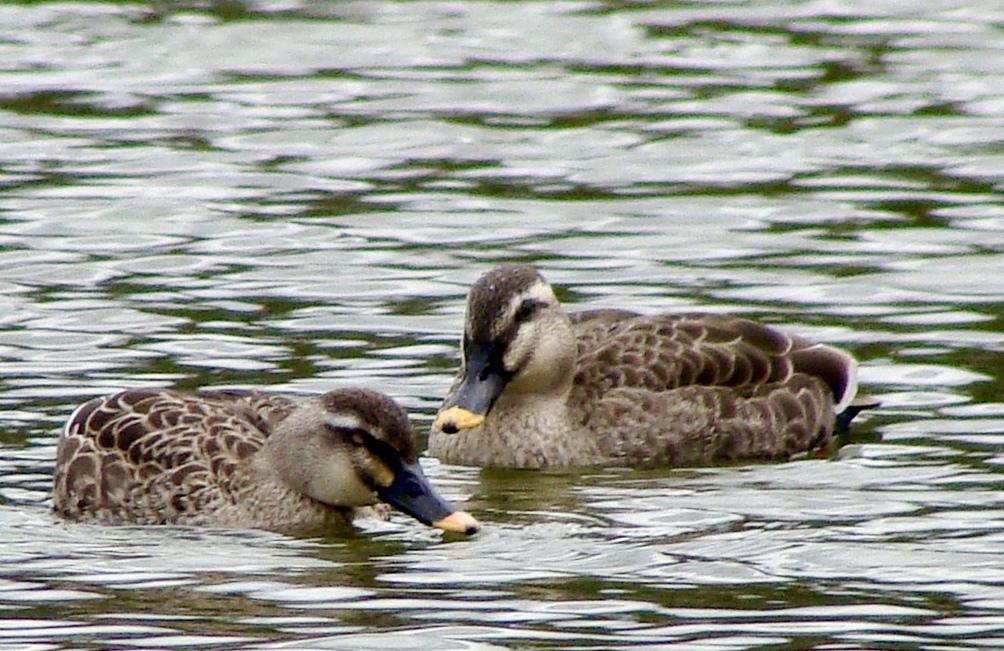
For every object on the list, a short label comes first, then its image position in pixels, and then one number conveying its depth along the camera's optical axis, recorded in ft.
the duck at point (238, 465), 40.16
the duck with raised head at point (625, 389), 46.80
